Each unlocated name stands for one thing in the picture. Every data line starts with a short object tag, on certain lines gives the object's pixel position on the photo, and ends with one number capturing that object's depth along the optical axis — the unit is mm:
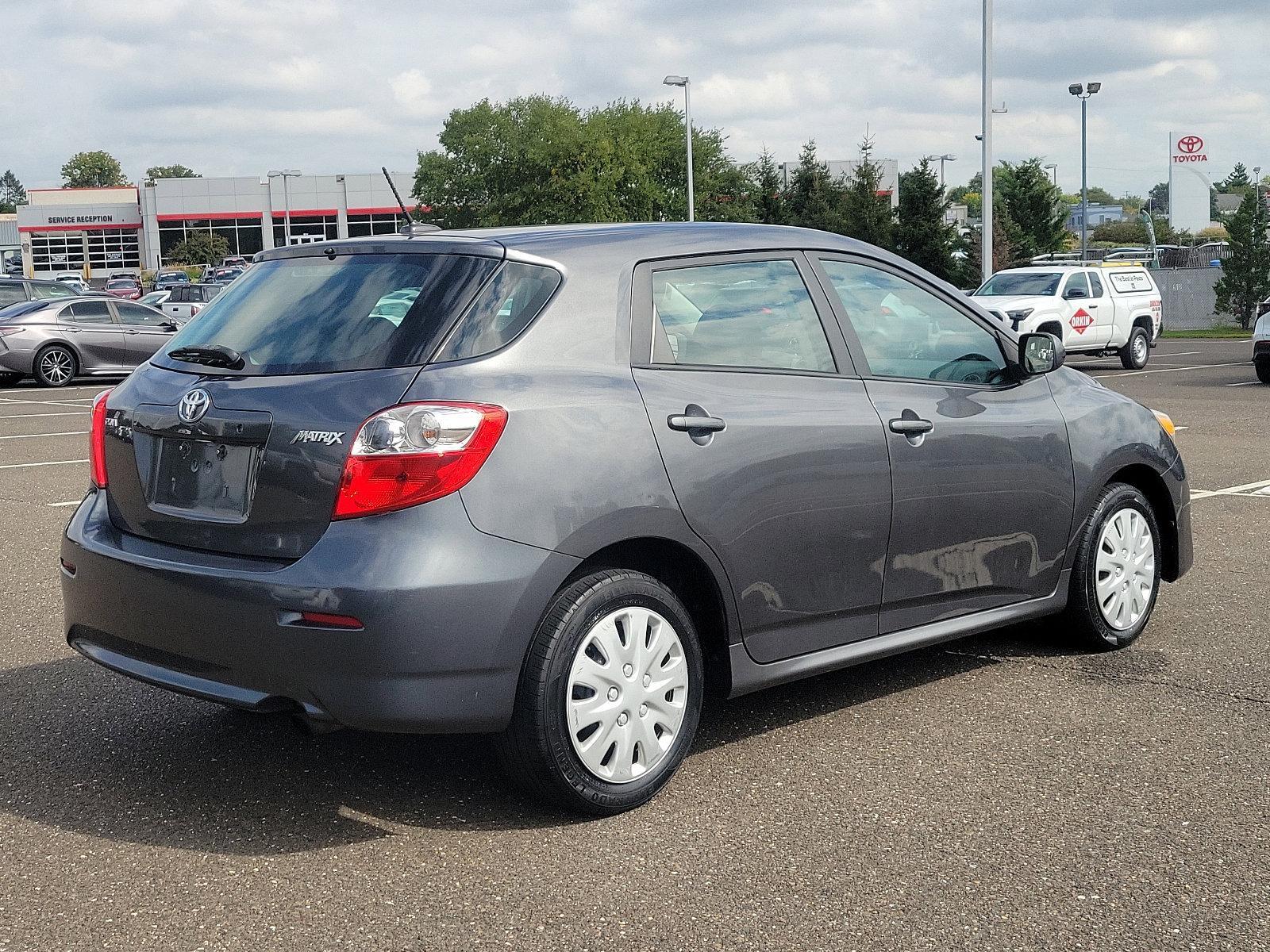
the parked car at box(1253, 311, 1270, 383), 20078
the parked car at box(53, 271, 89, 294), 88062
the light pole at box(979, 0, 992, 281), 27328
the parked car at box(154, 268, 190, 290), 73875
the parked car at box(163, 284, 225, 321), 35156
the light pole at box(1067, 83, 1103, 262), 51447
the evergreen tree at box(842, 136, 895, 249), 45438
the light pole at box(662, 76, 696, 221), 50344
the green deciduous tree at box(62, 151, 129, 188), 180000
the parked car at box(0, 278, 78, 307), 28547
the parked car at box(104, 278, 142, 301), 60750
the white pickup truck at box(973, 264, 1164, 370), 24109
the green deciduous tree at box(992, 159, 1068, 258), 50812
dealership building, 100000
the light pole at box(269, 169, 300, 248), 85631
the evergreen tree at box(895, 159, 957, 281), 44500
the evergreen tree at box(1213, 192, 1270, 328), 34219
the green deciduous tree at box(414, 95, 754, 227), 62000
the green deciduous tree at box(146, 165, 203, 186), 187750
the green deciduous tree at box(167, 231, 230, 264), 95938
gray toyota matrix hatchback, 3762
